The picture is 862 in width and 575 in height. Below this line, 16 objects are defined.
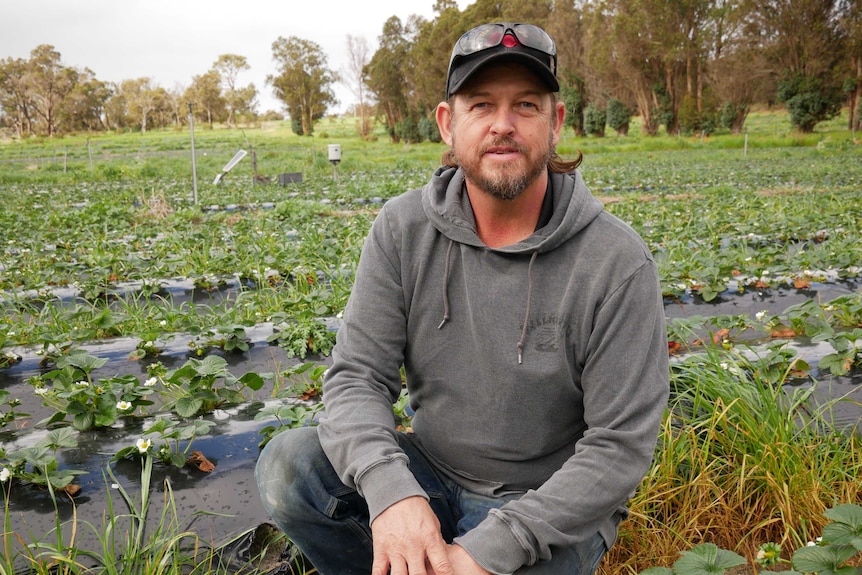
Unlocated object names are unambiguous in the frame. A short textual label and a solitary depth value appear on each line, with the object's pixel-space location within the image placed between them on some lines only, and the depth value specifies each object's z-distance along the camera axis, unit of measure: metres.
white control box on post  13.36
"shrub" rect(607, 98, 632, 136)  33.56
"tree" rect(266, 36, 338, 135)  46.44
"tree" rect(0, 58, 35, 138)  50.22
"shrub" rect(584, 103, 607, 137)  34.38
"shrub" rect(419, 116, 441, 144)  34.84
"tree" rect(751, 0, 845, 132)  26.31
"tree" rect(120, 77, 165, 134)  59.84
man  1.51
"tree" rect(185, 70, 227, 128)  60.66
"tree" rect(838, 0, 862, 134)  25.06
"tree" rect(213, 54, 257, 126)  63.78
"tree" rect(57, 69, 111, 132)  51.97
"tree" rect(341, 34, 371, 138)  45.00
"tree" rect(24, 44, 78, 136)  50.81
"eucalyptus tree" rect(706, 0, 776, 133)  28.83
